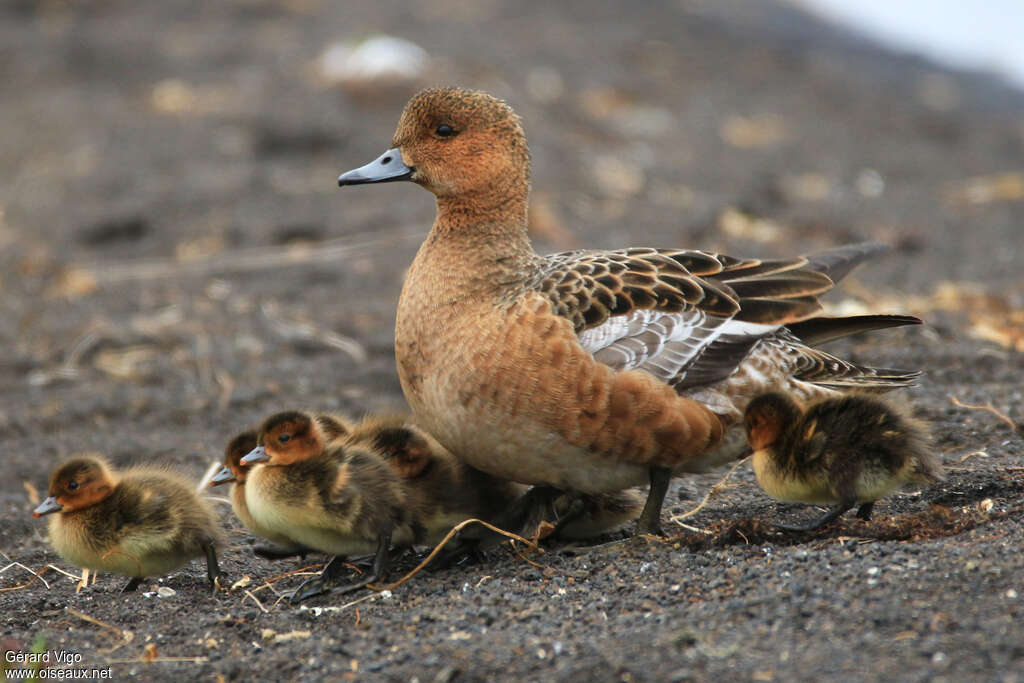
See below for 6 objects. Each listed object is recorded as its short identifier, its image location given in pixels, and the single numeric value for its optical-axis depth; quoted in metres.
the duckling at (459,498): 8.98
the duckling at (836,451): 8.23
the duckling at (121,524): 8.61
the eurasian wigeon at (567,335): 8.59
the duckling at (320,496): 8.45
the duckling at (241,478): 8.96
